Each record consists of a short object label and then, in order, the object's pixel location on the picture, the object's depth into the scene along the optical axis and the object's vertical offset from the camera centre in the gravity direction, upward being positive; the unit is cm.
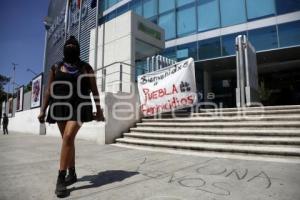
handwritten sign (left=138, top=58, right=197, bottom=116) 749 +107
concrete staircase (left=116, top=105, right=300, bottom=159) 462 -33
